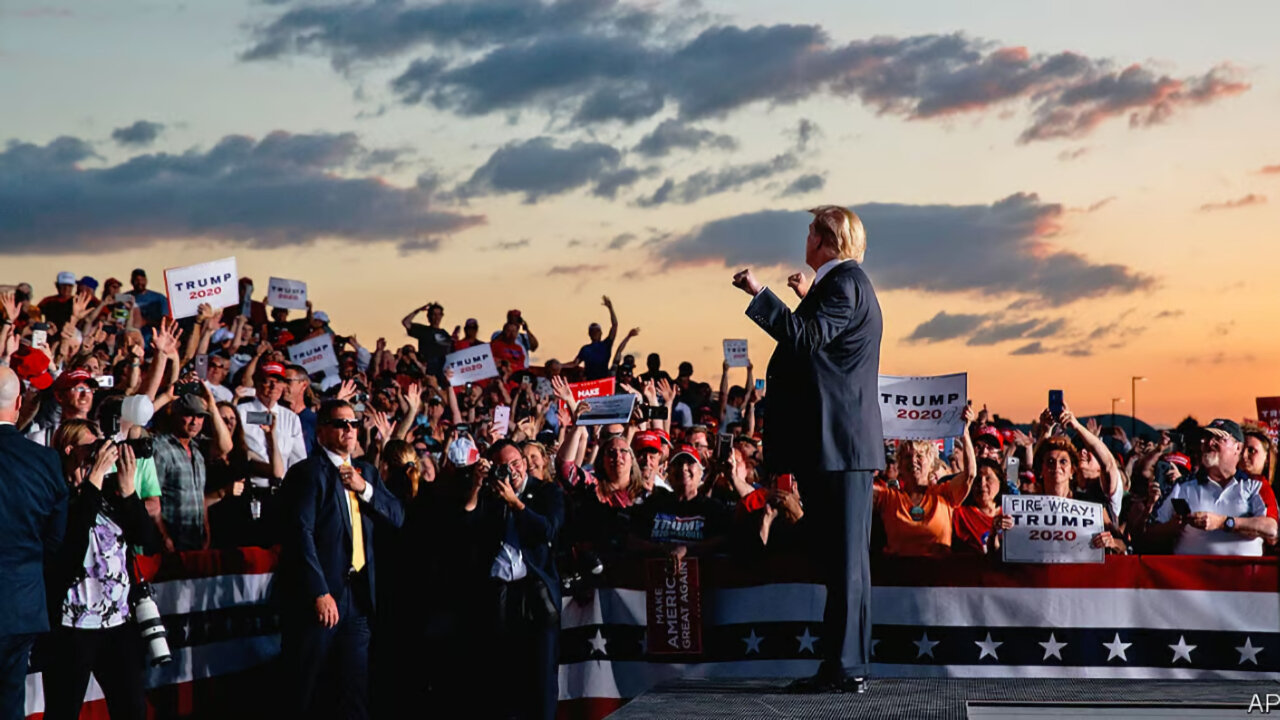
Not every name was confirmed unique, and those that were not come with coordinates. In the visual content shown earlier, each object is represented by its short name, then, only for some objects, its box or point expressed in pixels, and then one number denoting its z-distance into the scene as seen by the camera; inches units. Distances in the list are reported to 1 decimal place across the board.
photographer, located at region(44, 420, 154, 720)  309.3
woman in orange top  373.1
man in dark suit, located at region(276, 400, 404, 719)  344.8
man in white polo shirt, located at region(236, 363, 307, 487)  443.5
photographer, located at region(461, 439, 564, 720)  366.3
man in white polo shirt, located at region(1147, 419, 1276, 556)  350.0
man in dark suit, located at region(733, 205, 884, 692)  242.7
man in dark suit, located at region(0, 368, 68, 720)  255.9
